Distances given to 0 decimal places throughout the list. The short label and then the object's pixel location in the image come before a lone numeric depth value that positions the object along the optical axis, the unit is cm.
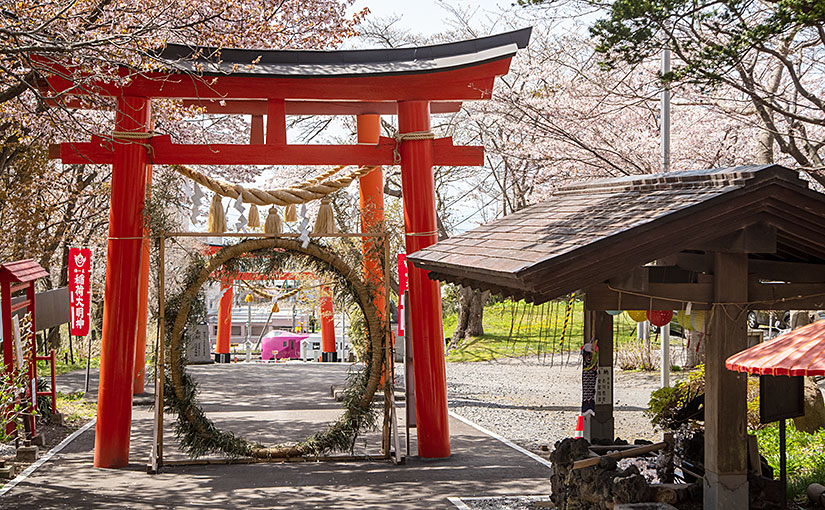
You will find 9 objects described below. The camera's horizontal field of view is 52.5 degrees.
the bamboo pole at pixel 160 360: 966
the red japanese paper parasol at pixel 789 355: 494
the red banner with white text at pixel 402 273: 1468
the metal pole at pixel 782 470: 658
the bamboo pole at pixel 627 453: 689
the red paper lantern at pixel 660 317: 857
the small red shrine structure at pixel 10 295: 1042
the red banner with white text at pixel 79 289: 1389
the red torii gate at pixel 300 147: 977
